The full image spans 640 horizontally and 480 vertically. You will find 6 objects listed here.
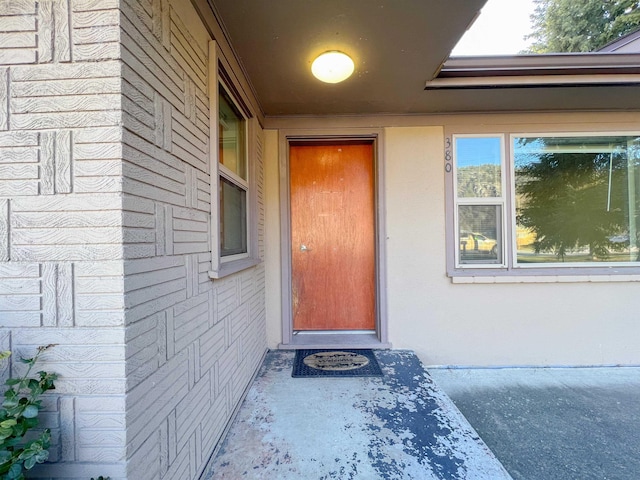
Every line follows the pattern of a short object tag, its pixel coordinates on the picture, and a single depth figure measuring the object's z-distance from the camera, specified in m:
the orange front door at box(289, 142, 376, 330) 2.99
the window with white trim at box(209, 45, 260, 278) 1.57
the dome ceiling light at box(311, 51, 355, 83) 1.89
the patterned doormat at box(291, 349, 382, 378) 2.30
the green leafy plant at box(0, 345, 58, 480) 0.71
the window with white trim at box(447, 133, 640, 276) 2.76
